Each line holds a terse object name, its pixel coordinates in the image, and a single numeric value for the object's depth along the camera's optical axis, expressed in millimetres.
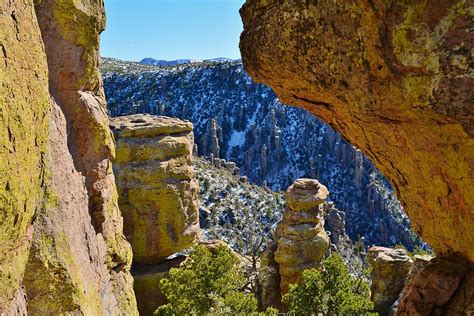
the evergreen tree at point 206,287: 18628
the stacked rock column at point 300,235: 29547
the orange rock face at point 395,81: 6203
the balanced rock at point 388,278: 26000
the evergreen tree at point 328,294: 20391
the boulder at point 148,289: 24766
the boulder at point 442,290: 7660
